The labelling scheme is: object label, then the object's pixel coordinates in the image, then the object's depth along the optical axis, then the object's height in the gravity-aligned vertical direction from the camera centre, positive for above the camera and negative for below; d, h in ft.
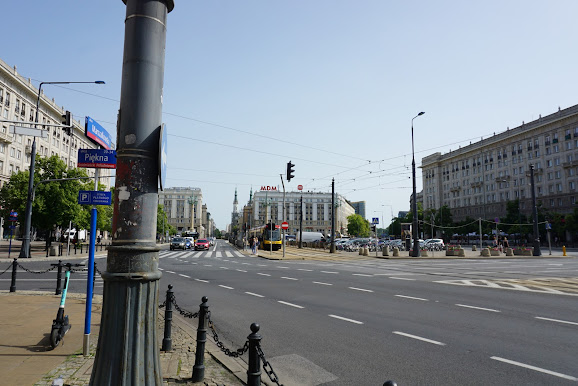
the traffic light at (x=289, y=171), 82.36 +13.42
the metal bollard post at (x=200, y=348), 15.25 -4.63
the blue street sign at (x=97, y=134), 17.51 +4.69
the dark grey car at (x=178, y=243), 156.56 -4.34
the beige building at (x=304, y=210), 488.85 +30.77
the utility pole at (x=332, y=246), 129.48 -4.10
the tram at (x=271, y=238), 149.73 -1.77
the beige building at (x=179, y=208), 524.11 +32.70
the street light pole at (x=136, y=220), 9.25 +0.30
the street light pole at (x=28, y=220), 85.01 +2.30
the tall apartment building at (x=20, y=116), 176.76 +57.26
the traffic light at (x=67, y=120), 56.71 +16.18
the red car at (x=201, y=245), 162.53 -5.18
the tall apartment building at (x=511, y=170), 224.53 +46.56
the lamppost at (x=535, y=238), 116.16 -0.42
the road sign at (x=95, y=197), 19.12 +1.70
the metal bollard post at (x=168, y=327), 19.24 -4.80
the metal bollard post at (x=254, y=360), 12.46 -4.11
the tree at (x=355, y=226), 484.33 +10.97
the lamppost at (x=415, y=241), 105.37 -1.59
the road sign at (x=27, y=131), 41.65 +10.79
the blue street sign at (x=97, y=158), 18.66 +3.52
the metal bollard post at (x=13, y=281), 38.84 -5.12
